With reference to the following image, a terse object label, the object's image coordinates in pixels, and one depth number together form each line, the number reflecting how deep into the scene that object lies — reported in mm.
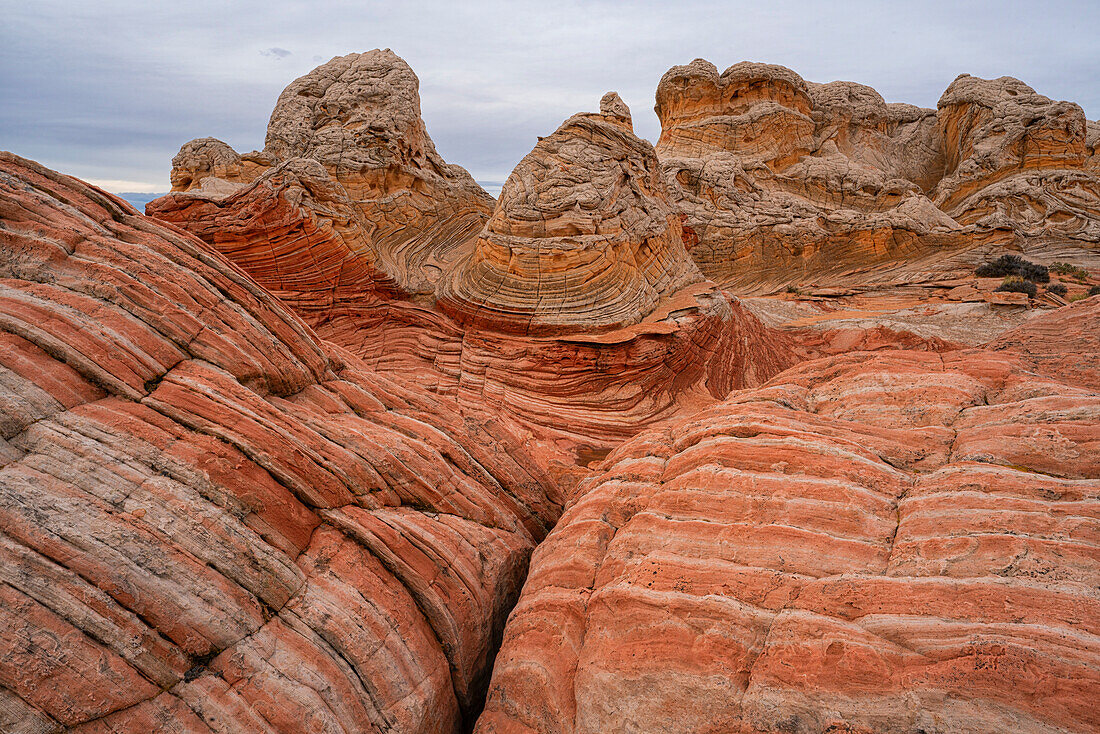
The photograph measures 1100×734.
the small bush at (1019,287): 15988
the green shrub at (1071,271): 20894
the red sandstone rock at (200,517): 3672
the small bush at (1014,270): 19328
